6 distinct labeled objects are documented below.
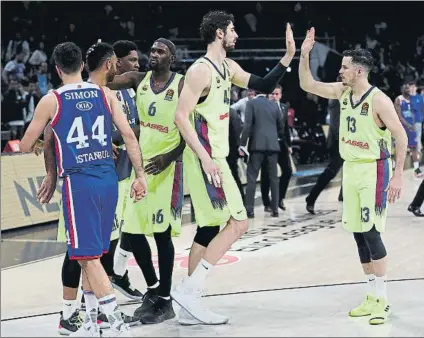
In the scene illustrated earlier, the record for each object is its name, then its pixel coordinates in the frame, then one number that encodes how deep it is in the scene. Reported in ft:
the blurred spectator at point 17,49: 62.23
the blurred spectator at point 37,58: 61.58
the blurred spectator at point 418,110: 55.21
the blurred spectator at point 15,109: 51.67
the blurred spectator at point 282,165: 37.09
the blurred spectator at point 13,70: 58.49
